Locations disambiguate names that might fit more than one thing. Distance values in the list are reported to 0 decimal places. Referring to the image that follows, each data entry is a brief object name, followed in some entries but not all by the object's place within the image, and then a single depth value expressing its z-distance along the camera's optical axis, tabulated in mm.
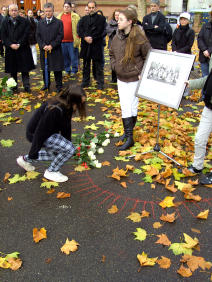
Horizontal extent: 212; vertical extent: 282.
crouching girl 3271
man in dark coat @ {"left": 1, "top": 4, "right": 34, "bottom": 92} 7176
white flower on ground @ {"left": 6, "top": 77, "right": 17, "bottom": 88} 3918
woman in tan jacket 4023
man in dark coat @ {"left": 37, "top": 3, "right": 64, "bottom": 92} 7141
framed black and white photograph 3553
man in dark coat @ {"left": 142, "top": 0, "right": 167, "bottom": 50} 7023
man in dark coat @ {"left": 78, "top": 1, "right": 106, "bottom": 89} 7387
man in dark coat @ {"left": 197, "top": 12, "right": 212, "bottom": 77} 6613
